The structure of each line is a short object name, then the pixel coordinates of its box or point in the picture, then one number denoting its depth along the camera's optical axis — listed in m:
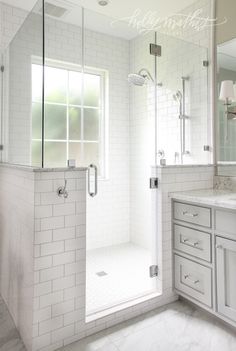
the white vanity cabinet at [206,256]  1.77
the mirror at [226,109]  2.41
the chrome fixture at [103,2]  2.73
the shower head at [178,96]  2.64
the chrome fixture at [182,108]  2.62
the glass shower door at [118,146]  2.94
